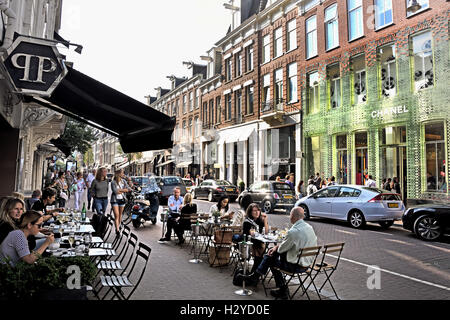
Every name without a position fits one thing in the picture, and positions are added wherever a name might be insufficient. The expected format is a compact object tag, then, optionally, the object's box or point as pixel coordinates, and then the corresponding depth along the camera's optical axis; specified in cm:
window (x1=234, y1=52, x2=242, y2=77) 3175
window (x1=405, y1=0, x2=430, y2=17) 1598
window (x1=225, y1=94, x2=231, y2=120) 3338
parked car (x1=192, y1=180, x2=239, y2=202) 2256
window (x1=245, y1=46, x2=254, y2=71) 3040
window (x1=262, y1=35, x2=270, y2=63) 2778
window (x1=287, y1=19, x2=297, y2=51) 2478
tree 2933
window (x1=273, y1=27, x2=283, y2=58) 2623
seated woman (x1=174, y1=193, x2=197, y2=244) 937
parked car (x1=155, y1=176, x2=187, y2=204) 1955
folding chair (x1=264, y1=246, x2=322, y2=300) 489
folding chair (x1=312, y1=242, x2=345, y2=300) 514
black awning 590
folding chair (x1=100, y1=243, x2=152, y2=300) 418
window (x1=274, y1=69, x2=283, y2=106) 2588
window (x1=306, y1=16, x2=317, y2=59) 2284
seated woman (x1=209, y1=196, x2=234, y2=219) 885
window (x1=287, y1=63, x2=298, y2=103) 2459
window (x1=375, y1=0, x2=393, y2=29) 1786
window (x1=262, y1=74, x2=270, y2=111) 2749
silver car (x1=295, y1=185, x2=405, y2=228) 1188
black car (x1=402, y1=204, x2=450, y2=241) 968
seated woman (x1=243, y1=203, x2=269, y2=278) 612
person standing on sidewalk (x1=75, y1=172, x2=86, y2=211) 1584
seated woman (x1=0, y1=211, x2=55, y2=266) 380
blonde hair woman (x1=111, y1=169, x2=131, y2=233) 1049
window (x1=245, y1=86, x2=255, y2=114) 2980
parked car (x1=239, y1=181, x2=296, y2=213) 1628
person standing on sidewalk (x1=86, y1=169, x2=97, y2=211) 1861
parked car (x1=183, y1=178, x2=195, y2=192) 2710
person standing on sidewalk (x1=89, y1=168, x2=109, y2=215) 1023
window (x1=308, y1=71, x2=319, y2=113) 2261
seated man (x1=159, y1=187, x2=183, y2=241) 963
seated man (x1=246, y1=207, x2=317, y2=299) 516
